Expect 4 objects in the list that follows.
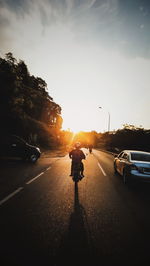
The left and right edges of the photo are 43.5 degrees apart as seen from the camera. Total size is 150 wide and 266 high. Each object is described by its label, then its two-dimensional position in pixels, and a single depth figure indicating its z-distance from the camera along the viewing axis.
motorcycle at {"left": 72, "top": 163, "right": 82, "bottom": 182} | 8.45
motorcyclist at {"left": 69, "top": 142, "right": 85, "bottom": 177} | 8.63
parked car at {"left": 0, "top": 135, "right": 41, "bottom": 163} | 15.45
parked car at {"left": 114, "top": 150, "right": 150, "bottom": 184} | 8.01
